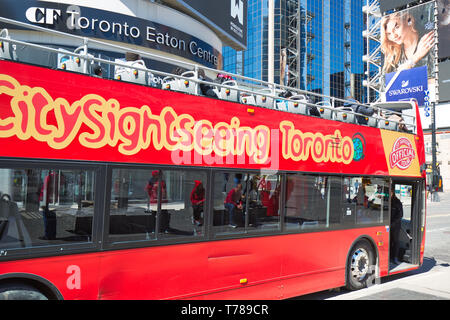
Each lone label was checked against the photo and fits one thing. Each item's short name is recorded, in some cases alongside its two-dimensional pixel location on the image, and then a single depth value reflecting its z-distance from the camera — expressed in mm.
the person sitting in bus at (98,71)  4859
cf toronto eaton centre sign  15039
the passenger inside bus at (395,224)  9201
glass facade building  73625
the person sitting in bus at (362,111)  8430
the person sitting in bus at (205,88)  5902
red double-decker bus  4105
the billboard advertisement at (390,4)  64250
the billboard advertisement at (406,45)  53400
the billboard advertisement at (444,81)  56812
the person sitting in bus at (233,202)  5840
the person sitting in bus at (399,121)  9469
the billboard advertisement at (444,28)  56531
